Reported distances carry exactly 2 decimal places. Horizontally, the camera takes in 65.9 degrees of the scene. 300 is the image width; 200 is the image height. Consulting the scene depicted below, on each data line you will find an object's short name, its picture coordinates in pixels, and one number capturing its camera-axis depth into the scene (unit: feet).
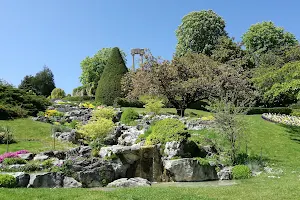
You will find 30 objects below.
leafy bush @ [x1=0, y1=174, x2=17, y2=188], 21.51
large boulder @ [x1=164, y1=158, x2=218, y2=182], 27.57
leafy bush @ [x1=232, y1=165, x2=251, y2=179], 28.10
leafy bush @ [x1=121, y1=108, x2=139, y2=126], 48.06
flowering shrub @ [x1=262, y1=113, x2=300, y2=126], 54.51
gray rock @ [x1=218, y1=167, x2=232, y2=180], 28.45
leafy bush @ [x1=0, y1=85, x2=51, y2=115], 55.83
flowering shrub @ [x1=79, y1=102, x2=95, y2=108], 69.54
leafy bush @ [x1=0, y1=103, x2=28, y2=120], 51.32
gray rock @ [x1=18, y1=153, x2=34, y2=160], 28.37
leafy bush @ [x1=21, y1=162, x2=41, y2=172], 24.97
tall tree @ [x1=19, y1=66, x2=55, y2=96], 118.36
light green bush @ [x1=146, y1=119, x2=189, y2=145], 30.97
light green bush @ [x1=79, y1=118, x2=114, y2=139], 35.34
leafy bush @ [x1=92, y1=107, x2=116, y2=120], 47.53
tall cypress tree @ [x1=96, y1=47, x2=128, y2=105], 74.07
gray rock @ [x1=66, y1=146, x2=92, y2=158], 29.69
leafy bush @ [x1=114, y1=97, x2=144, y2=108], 72.54
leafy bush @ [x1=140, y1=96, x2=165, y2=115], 53.35
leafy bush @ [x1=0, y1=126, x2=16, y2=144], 38.69
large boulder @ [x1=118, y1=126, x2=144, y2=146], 35.76
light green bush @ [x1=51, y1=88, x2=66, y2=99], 109.19
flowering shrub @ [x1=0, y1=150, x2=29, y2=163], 27.92
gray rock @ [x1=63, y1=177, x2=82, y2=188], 23.59
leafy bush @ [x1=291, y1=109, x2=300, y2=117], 63.99
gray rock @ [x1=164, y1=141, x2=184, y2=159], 29.81
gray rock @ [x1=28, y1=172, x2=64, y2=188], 22.69
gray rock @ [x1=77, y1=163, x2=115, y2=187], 24.80
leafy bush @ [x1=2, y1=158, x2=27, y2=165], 26.17
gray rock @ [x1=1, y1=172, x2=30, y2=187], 22.24
